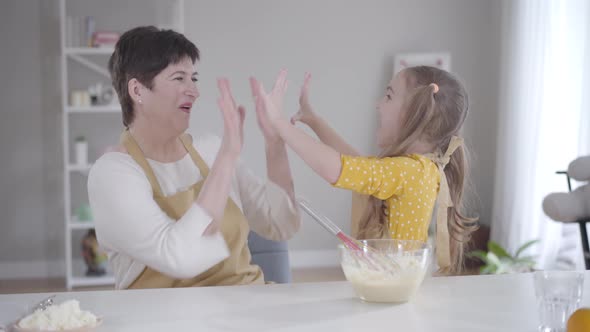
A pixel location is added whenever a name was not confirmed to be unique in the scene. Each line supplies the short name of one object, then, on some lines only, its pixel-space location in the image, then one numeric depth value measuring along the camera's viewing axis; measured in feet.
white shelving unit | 15.72
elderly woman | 5.07
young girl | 5.44
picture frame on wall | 18.54
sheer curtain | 14.53
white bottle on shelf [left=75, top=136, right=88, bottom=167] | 16.29
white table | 3.97
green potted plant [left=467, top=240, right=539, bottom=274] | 15.28
